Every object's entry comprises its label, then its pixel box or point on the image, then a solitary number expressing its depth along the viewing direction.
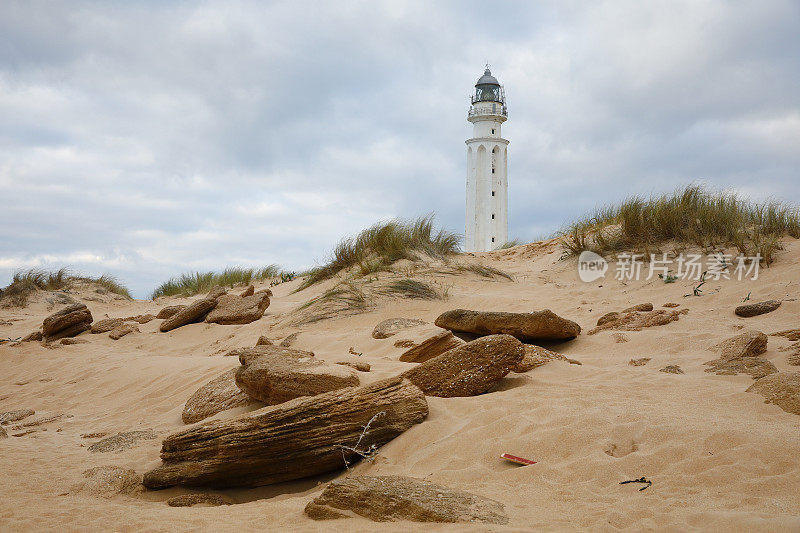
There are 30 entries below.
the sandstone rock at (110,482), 4.10
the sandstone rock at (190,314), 10.87
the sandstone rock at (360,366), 5.78
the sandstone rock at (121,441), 5.20
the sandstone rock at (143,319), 11.98
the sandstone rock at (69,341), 10.33
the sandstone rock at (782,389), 4.20
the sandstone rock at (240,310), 10.47
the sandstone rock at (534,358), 5.72
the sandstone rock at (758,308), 7.40
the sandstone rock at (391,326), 7.59
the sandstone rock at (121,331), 10.64
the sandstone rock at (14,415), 6.64
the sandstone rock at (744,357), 5.31
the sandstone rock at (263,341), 7.35
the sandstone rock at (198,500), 3.82
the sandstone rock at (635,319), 7.38
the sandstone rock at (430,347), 6.50
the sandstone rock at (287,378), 4.91
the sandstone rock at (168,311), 11.75
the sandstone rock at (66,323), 10.84
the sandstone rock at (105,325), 11.13
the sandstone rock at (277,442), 4.11
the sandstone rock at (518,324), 6.89
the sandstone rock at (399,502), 2.95
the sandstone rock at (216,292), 11.41
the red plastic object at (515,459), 3.66
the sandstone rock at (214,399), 5.61
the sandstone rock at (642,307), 8.05
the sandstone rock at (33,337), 10.93
